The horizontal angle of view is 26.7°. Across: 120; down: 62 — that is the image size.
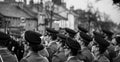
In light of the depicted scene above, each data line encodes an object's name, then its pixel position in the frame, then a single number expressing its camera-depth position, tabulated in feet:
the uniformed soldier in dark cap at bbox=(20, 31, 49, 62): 17.29
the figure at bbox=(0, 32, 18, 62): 14.69
